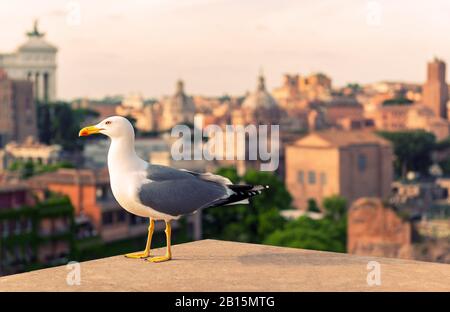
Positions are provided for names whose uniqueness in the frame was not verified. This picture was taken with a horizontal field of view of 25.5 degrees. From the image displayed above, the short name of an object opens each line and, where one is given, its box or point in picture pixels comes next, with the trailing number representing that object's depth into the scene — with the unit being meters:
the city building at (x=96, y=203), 42.91
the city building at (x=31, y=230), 38.12
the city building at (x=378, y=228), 38.57
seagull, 5.79
